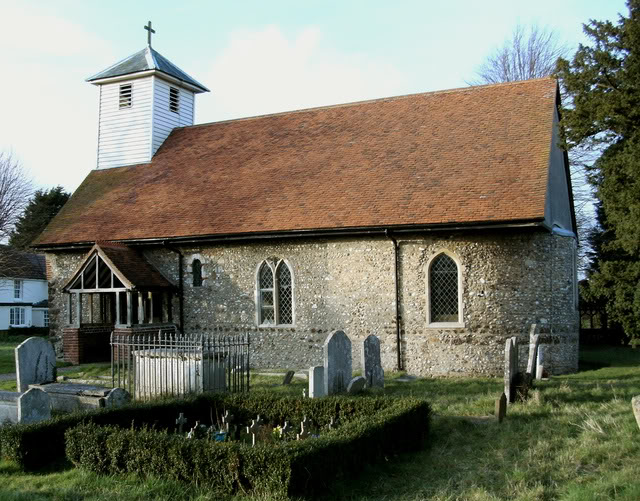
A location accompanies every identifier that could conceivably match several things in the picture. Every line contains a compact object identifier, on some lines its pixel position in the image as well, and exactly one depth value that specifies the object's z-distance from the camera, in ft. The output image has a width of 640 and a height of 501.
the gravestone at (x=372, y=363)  43.21
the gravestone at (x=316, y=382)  36.60
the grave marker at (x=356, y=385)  38.70
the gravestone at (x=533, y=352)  43.45
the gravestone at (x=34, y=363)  39.99
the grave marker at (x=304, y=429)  29.09
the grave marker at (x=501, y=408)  32.68
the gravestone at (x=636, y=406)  24.11
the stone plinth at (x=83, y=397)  35.50
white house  156.15
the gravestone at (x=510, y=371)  36.22
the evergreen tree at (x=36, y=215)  158.61
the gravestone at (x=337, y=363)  37.70
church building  53.26
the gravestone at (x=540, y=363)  49.16
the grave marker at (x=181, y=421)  31.94
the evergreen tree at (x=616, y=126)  49.79
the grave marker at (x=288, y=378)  48.88
